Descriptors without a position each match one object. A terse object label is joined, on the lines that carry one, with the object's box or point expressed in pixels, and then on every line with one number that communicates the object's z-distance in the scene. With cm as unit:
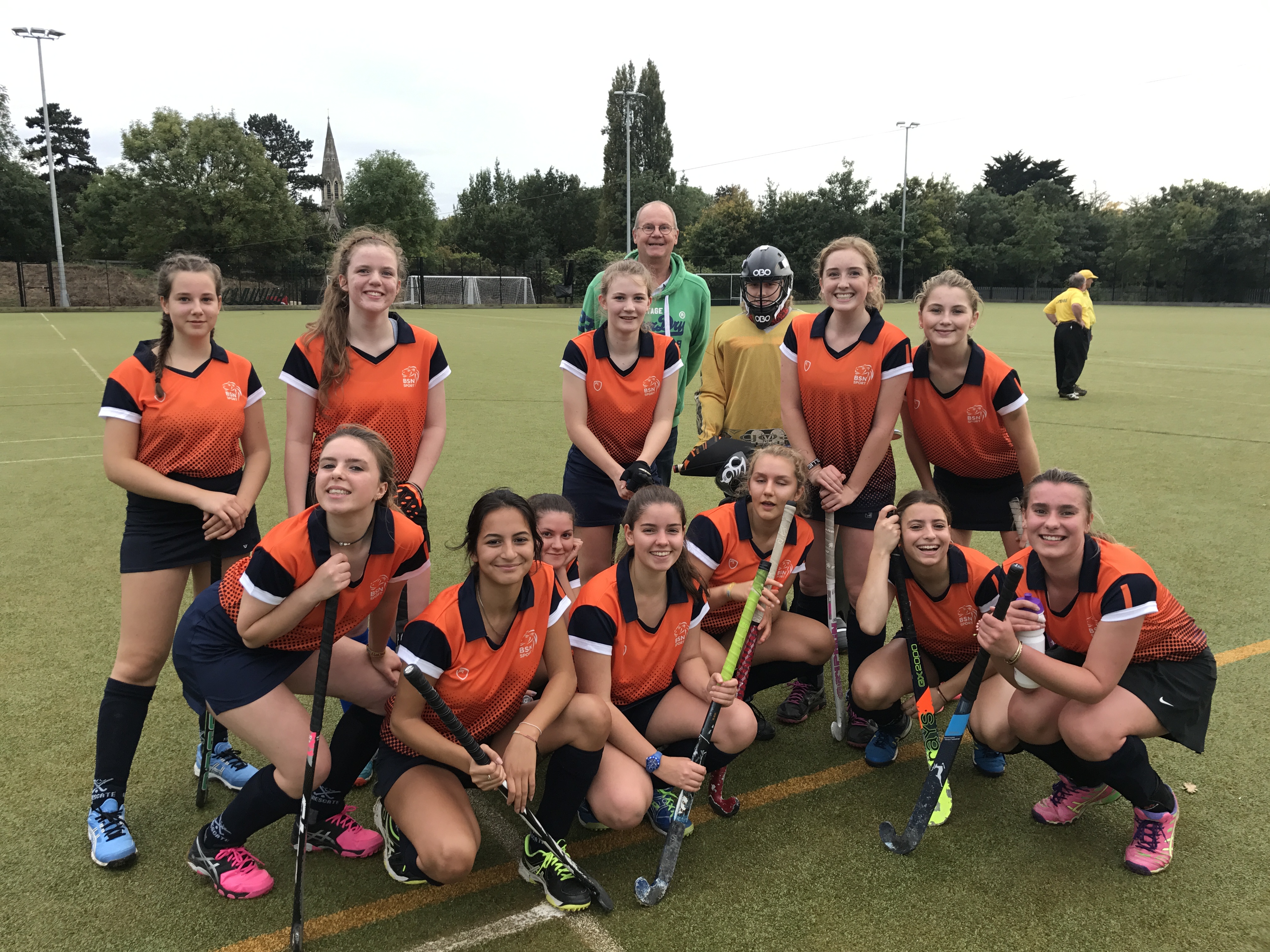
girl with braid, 311
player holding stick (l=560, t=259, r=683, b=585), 398
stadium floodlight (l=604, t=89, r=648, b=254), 4119
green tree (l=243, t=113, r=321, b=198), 8900
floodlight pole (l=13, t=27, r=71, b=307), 3656
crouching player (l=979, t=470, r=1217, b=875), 290
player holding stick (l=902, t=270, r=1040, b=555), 390
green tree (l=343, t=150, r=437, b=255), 5775
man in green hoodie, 464
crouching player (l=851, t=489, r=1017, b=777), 346
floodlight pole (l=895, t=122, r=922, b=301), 4966
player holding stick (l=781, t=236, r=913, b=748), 391
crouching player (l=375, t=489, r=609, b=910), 279
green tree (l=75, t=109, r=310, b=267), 5175
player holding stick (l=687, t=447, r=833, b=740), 362
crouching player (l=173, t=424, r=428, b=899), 279
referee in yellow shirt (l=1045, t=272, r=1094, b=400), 1334
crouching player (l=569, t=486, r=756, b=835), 311
